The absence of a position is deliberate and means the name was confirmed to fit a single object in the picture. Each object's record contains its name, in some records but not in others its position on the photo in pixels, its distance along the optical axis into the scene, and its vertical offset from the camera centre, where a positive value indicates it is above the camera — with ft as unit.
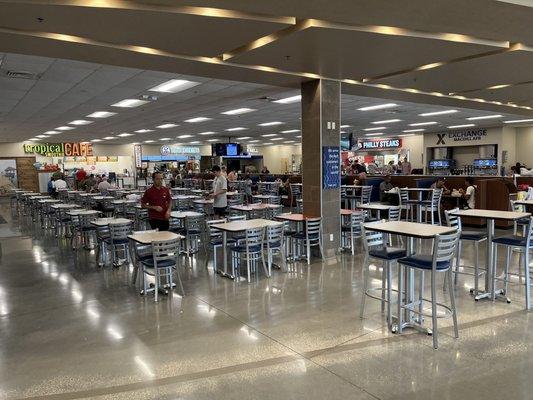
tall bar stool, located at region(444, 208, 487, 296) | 14.85 -2.62
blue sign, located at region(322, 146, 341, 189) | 22.36 -0.11
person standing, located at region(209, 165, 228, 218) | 25.98 -1.69
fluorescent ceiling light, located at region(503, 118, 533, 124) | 50.44 +4.98
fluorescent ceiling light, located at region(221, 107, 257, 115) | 34.14 +4.66
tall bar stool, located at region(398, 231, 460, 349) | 11.13 -2.75
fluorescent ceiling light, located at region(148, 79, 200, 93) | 23.69 +4.84
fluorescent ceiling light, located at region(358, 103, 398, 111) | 34.22 +4.81
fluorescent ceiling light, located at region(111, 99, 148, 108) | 29.45 +4.79
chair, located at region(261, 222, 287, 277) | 18.98 -3.36
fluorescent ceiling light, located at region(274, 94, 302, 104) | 29.37 +4.75
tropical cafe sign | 72.18 +3.75
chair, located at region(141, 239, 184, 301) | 15.47 -3.50
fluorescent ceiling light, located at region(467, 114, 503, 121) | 44.88 +4.90
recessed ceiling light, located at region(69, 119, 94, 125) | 40.52 +4.80
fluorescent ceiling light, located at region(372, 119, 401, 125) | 45.97 +4.79
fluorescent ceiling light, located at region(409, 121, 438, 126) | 51.00 +4.88
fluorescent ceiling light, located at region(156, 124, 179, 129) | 45.67 +4.70
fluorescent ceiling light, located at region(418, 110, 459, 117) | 39.75 +4.88
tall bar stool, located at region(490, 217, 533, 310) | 13.88 -2.81
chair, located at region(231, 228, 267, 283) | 18.13 -3.56
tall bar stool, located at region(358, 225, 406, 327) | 12.37 -2.73
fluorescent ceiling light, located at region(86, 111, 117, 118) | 35.09 +4.80
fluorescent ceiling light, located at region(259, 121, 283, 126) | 44.88 +4.69
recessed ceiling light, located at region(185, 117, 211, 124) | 39.27 +4.64
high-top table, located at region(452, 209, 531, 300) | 14.39 -2.60
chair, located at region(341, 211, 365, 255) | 22.97 -3.56
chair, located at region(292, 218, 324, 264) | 21.02 -3.59
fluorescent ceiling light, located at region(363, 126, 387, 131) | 54.39 +4.78
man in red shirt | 19.90 -1.61
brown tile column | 22.00 +1.07
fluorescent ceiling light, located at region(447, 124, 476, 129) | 56.59 +4.92
